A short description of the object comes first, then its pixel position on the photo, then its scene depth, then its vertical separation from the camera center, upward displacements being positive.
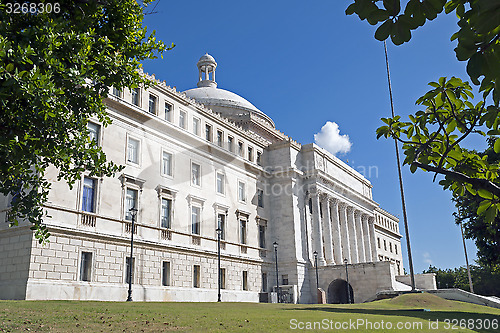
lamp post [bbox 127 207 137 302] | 26.58 +0.15
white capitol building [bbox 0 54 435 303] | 28.14 +6.89
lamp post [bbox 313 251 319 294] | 46.82 +3.94
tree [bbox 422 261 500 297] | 80.75 +1.89
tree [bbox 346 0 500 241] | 3.06 +1.96
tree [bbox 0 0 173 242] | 10.50 +5.74
